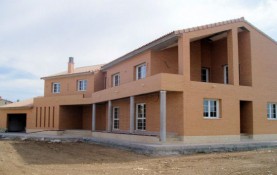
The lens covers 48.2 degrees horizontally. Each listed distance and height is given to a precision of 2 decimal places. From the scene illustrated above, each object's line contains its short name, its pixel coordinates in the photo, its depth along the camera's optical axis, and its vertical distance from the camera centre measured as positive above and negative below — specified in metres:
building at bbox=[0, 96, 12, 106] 42.98 +1.73
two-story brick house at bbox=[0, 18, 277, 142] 17.03 +1.58
